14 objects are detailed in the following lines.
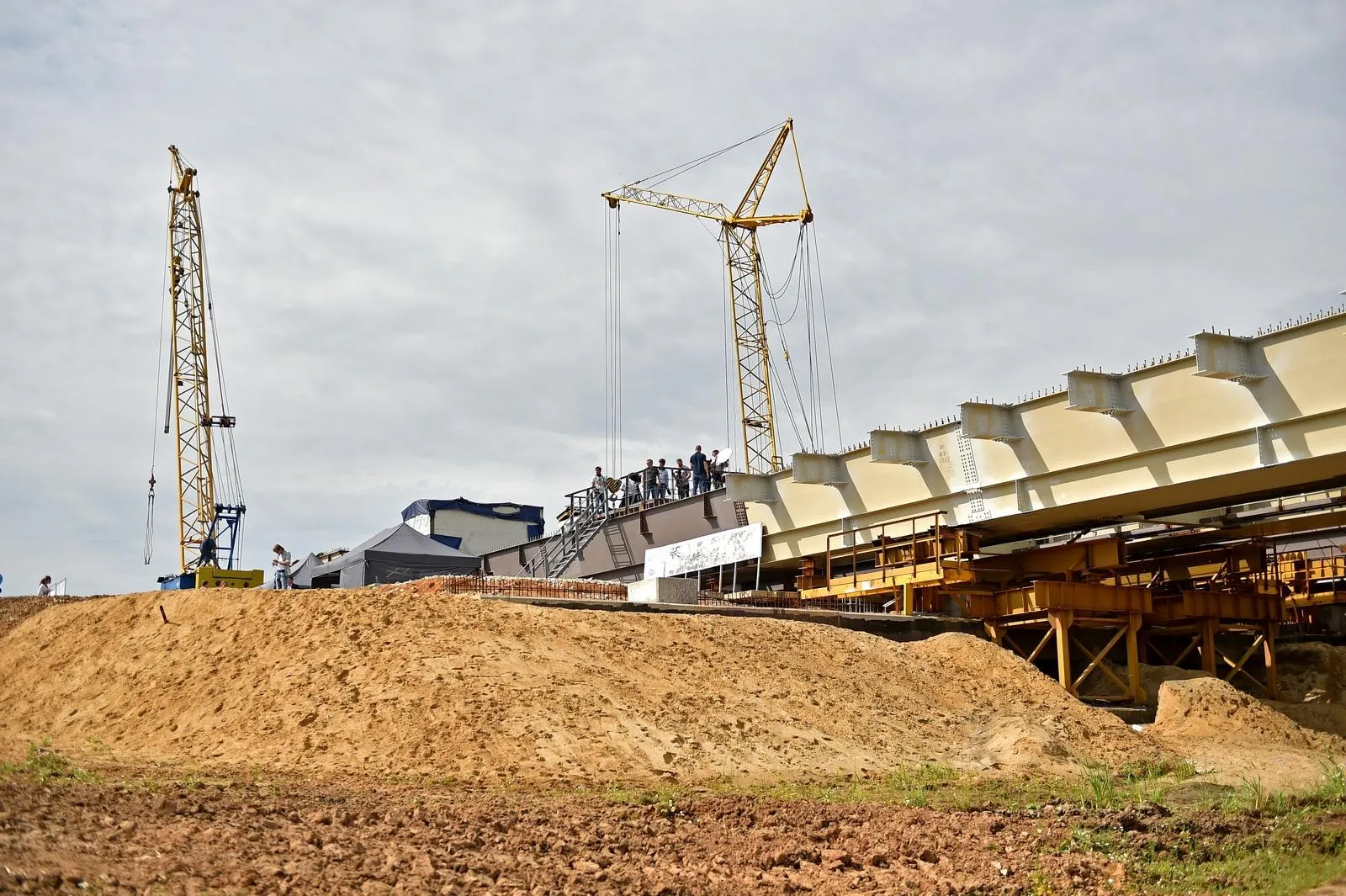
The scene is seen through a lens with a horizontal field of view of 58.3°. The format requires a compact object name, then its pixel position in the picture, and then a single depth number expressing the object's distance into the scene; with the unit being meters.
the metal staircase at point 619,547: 38.75
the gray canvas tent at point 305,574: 47.34
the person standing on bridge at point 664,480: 39.84
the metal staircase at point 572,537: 40.31
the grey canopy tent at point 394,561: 42.47
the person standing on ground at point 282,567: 32.31
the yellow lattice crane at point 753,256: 60.56
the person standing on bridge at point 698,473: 36.84
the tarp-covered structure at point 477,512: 62.50
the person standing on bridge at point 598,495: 40.69
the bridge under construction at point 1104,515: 22.78
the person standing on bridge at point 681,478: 38.72
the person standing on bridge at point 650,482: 39.75
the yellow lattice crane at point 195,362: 60.72
